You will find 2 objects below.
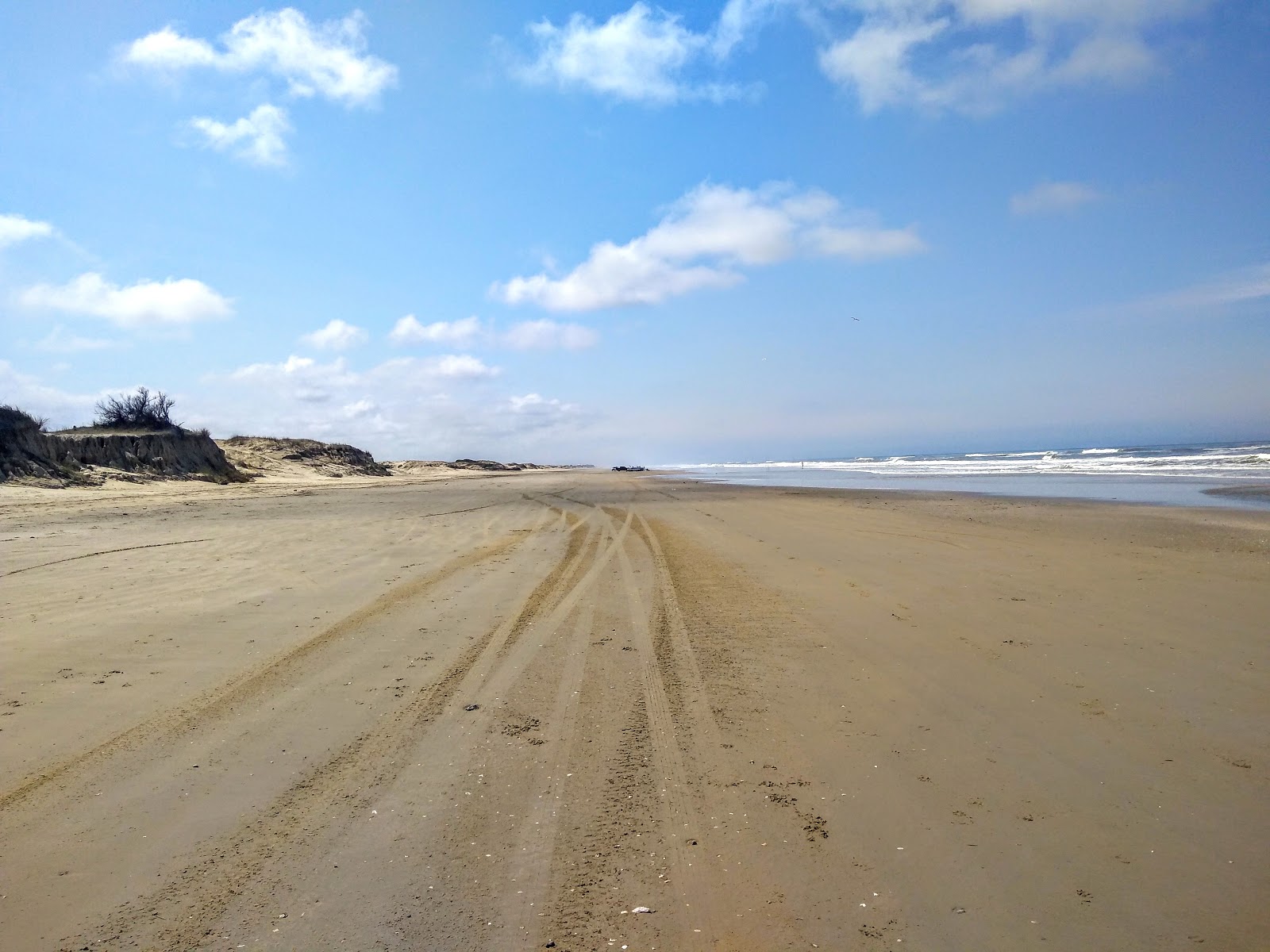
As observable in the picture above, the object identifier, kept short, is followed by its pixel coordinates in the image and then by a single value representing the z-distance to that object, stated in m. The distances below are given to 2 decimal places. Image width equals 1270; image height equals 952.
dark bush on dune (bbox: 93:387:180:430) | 33.88
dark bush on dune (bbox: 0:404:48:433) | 23.61
